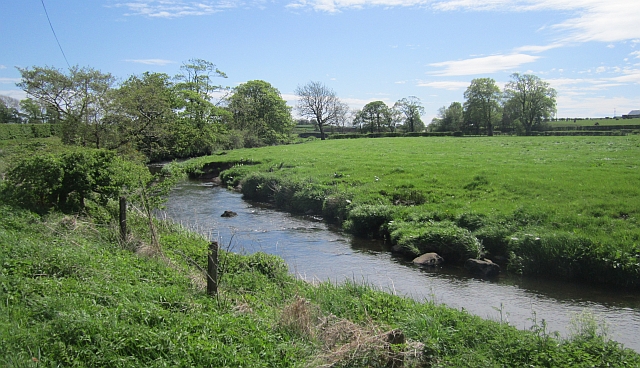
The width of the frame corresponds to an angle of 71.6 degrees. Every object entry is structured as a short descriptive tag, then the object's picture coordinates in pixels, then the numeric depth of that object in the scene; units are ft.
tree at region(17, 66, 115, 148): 98.07
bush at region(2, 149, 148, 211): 46.29
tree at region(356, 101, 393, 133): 342.03
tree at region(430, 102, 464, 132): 314.35
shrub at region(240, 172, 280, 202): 88.48
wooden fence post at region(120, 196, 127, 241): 39.29
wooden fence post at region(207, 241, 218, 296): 25.16
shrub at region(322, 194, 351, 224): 66.69
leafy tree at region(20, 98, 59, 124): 102.78
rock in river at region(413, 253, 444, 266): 46.47
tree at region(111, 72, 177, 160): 101.96
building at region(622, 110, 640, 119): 331.67
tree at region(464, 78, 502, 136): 299.38
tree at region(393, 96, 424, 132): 348.79
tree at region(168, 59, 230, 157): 155.43
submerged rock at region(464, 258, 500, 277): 43.47
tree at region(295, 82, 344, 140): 310.65
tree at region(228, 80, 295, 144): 235.40
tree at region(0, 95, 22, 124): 183.65
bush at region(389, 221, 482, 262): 47.67
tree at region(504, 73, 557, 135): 288.51
